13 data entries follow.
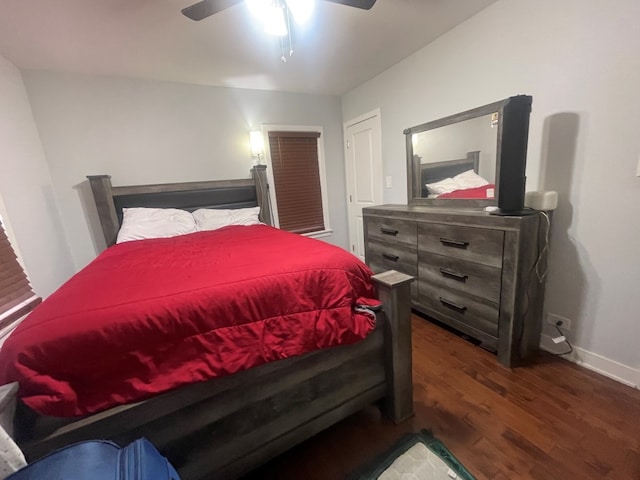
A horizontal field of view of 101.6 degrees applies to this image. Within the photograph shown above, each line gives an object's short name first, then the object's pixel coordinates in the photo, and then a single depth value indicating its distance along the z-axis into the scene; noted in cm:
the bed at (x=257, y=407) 76
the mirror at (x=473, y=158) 152
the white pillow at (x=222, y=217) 261
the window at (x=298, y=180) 330
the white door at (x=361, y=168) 312
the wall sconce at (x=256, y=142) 302
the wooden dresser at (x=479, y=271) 153
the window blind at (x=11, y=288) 159
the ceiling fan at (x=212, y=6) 134
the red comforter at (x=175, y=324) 75
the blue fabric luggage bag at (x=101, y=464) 56
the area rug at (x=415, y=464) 106
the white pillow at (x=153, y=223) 230
